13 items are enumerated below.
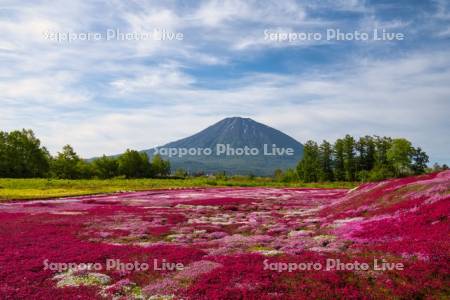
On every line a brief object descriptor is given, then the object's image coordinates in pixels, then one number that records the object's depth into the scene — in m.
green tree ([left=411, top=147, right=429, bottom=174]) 149.50
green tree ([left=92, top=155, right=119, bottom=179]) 158.50
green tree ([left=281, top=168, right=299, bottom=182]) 170.62
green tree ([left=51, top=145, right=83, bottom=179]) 148.88
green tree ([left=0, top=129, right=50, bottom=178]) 137.75
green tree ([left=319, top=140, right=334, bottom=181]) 162.38
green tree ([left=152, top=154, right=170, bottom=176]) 184.45
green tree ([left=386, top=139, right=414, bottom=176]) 140.62
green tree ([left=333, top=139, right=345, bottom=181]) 159.12
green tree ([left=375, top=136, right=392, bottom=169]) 153.50
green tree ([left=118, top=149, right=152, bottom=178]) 166.62
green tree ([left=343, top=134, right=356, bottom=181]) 154.38
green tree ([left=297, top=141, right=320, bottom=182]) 161.88
